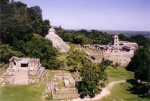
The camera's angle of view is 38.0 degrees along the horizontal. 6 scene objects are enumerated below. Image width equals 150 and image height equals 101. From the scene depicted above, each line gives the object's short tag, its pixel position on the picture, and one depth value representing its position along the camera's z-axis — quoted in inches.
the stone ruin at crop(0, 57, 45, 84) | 1267.2
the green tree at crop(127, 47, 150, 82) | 1303.4
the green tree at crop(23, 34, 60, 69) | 1546.5
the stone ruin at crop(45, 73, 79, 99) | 1072.1
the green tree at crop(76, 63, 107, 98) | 1088.8
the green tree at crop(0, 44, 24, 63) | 1603.1
